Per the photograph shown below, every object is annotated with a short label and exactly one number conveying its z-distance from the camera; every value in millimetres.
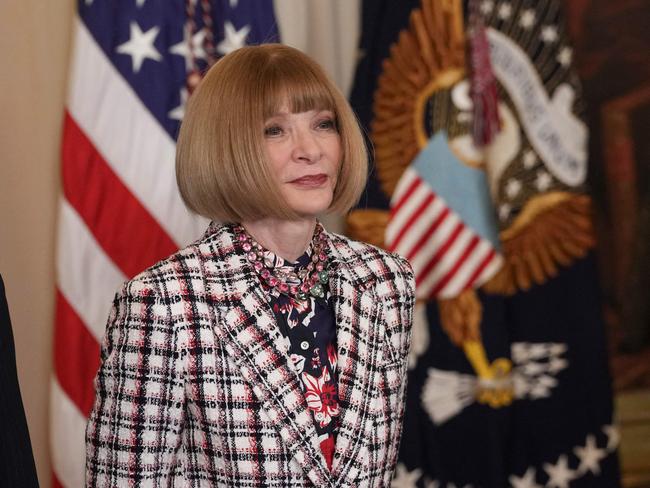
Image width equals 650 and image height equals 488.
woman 3533
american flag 4238
